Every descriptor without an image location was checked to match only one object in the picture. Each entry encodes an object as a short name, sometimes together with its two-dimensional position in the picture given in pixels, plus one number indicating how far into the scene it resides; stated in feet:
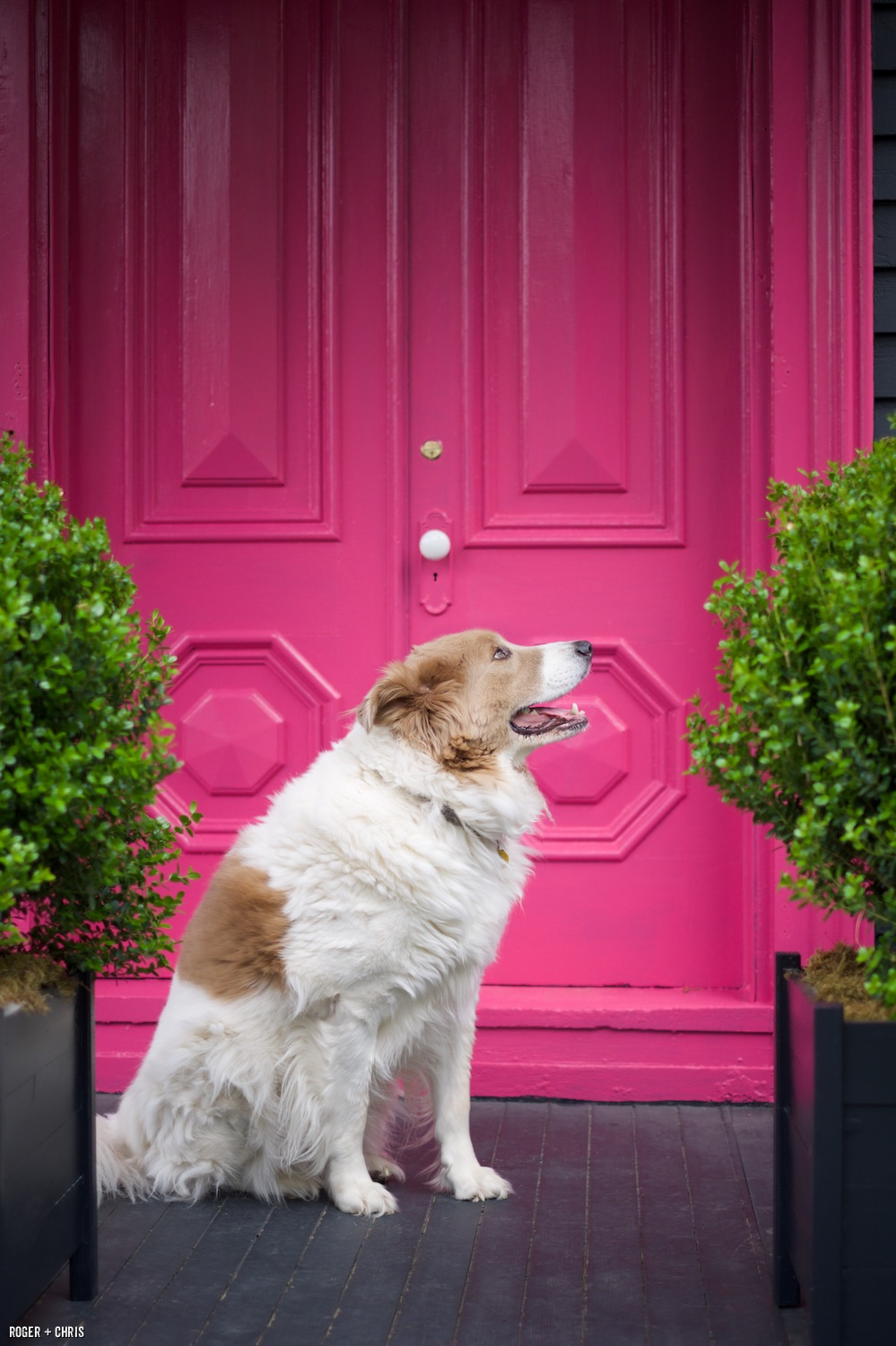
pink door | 13.37
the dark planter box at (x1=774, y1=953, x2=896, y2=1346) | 7.08
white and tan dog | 10.03
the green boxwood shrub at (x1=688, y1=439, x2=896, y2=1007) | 7.07
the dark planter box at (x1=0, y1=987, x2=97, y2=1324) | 7.25
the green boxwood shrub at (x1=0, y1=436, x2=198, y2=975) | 7.30
